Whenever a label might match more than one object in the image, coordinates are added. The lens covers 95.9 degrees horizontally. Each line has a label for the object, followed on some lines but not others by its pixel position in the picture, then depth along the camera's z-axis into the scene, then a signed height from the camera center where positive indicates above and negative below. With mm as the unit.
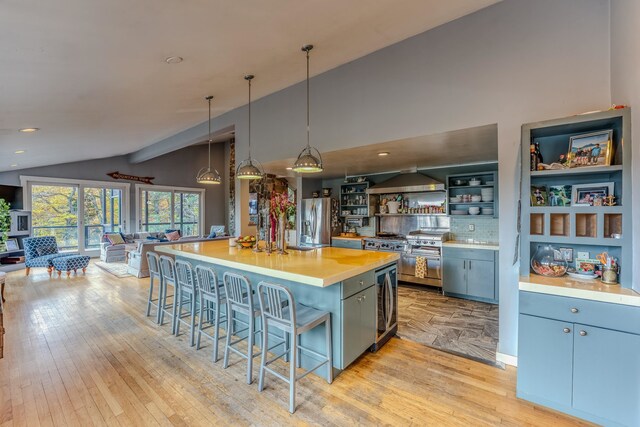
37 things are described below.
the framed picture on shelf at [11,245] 6636 -860
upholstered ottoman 6258 -1212
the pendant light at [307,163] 3045 +487
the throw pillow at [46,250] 6555 -984
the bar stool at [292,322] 2098 -887
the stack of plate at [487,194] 4727 +255
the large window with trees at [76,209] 7887 -29
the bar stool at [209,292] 2760 -846
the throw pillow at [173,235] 8797 -845
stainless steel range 4824 -800
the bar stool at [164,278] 3613 -882
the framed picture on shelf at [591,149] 2072 +450
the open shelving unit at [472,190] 4660 +342
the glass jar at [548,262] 2266 -440
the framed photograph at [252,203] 10202 +205
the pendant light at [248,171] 3691 +482
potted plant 5777 -255
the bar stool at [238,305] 2412 -861
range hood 5164 +459
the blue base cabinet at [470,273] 4316 -997
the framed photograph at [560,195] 2330 +121
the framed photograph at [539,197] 2385 +106
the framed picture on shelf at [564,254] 2365 -370
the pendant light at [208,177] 4279 +472
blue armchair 6309 -1035
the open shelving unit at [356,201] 6116 +183
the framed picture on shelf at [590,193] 2117 +127
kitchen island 2402 -703
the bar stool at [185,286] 3082 -886
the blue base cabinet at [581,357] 1758 -970
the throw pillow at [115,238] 8266 -881
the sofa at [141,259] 6191 -1123
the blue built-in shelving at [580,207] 1925 +45
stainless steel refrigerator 6383 -266
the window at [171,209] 9953 -24
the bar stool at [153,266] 3837 -793
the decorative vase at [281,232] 3326 -274
